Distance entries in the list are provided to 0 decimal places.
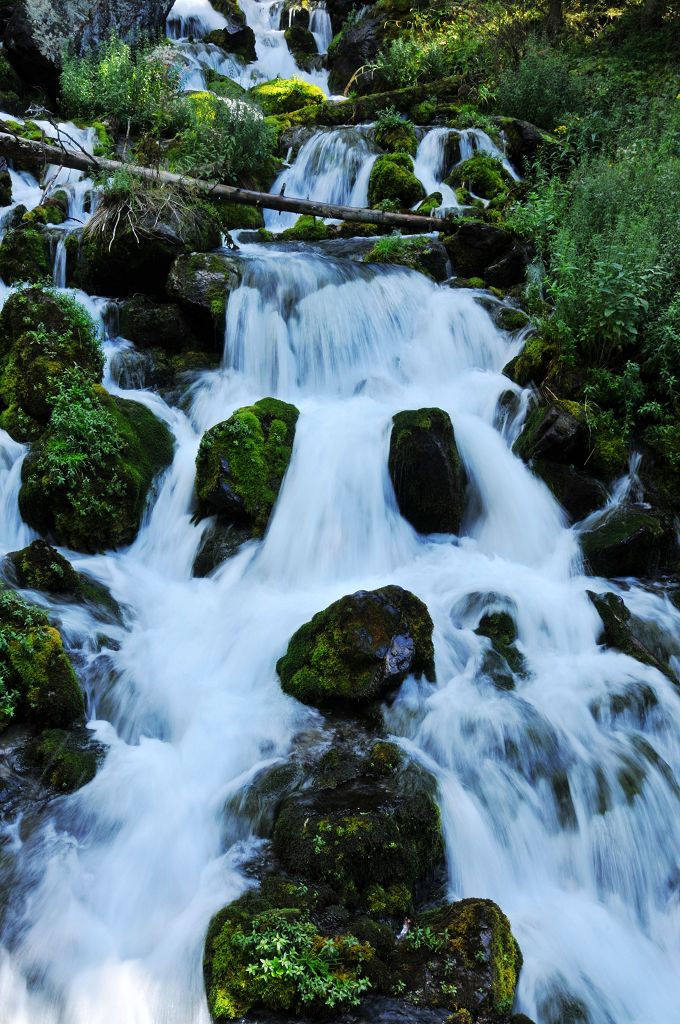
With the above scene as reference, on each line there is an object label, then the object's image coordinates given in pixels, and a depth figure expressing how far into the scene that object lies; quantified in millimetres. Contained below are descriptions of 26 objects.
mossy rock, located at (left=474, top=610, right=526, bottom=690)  5308
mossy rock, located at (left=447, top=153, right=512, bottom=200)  12876
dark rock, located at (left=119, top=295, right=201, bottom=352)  9016
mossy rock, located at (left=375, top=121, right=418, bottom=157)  14320
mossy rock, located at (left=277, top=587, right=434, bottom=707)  4801
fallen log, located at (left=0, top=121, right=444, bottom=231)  10094
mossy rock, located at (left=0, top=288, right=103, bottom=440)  7168
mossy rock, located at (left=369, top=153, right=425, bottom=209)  12680
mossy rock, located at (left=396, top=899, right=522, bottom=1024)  2926
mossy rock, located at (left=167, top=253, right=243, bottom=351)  8945
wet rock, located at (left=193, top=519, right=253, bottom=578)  6613
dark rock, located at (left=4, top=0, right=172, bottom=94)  15570
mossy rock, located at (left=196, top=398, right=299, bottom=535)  6777
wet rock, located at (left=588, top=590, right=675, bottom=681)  5477
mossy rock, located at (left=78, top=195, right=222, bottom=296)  9219
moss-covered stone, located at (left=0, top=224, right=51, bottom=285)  9711
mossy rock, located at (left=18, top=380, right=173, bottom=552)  6438
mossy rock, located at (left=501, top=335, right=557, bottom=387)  8047
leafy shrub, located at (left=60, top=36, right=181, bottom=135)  14094
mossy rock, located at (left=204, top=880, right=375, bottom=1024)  2869
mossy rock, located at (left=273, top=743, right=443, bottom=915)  3525
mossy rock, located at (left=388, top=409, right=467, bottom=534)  6832
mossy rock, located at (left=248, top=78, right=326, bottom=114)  17578
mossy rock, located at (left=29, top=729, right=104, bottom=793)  4117
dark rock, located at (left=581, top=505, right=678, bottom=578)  6465
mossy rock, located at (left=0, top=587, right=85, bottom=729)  4395
